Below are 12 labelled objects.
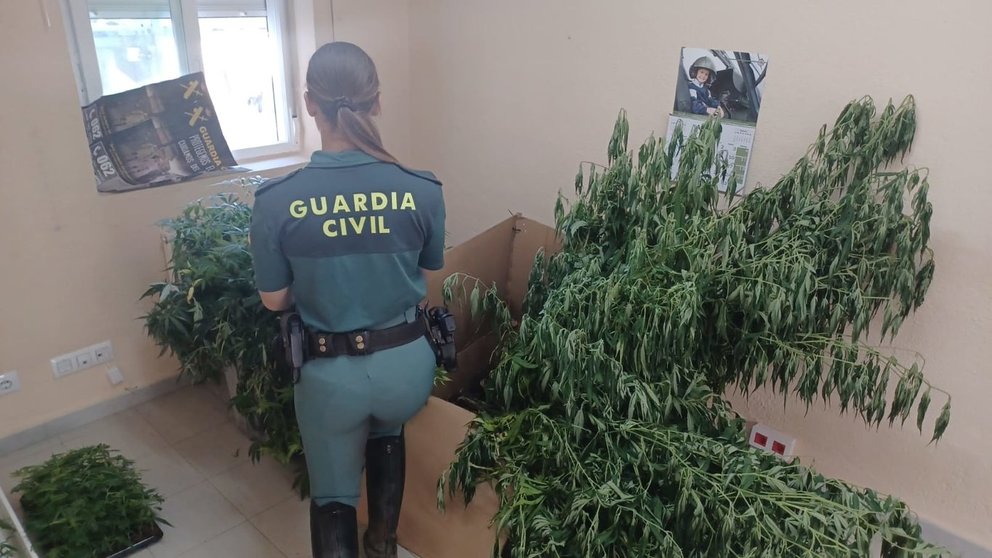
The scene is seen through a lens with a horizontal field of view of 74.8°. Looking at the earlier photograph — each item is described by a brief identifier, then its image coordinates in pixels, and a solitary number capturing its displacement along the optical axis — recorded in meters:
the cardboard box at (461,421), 1.66
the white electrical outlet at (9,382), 2.28
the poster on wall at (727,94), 2.01
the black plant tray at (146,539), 1.94
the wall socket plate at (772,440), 2.24
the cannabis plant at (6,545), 1.53
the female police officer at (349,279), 1.42
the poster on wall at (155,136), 2.39
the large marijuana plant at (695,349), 1.27
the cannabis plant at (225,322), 1.97
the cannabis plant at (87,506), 1.86
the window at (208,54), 2.34
